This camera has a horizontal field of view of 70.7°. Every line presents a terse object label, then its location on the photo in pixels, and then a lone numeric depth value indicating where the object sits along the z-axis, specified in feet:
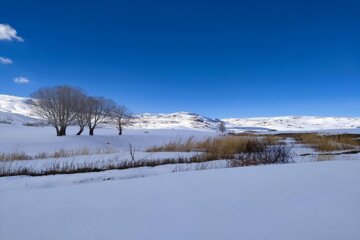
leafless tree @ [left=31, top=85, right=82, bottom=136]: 96.27
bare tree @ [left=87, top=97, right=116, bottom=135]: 113.60
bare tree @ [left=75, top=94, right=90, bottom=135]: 103.48
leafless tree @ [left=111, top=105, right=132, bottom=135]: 134.07
